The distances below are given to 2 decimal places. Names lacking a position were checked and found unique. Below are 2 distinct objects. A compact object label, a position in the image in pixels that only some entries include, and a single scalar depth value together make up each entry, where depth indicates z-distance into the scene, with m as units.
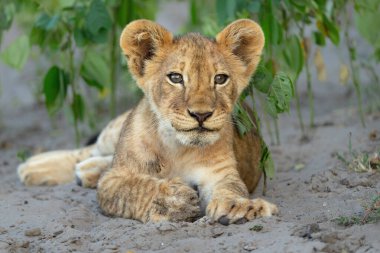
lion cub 8.72
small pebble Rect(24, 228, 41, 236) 8.69
